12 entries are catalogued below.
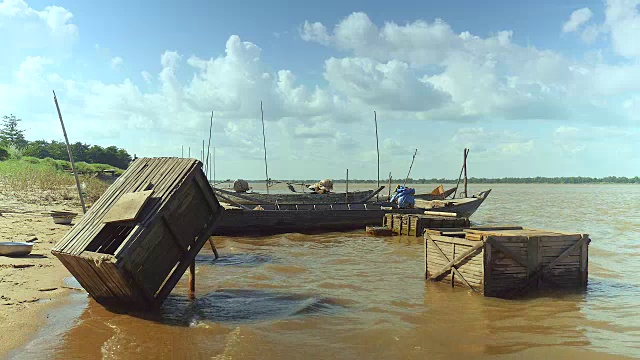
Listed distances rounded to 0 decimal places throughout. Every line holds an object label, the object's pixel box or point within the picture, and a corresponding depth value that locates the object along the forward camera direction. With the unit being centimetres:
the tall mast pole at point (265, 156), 3985
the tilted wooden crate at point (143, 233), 731
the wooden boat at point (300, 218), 2284
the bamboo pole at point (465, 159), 3418
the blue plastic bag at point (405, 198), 2741
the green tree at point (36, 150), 5870
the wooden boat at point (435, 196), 3488
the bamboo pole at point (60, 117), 1478
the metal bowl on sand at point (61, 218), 1798
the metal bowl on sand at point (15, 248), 1096
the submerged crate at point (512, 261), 984
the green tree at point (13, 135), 6678
